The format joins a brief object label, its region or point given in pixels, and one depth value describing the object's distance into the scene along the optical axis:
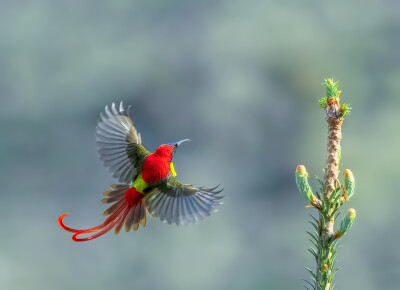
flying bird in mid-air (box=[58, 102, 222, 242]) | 7.14
